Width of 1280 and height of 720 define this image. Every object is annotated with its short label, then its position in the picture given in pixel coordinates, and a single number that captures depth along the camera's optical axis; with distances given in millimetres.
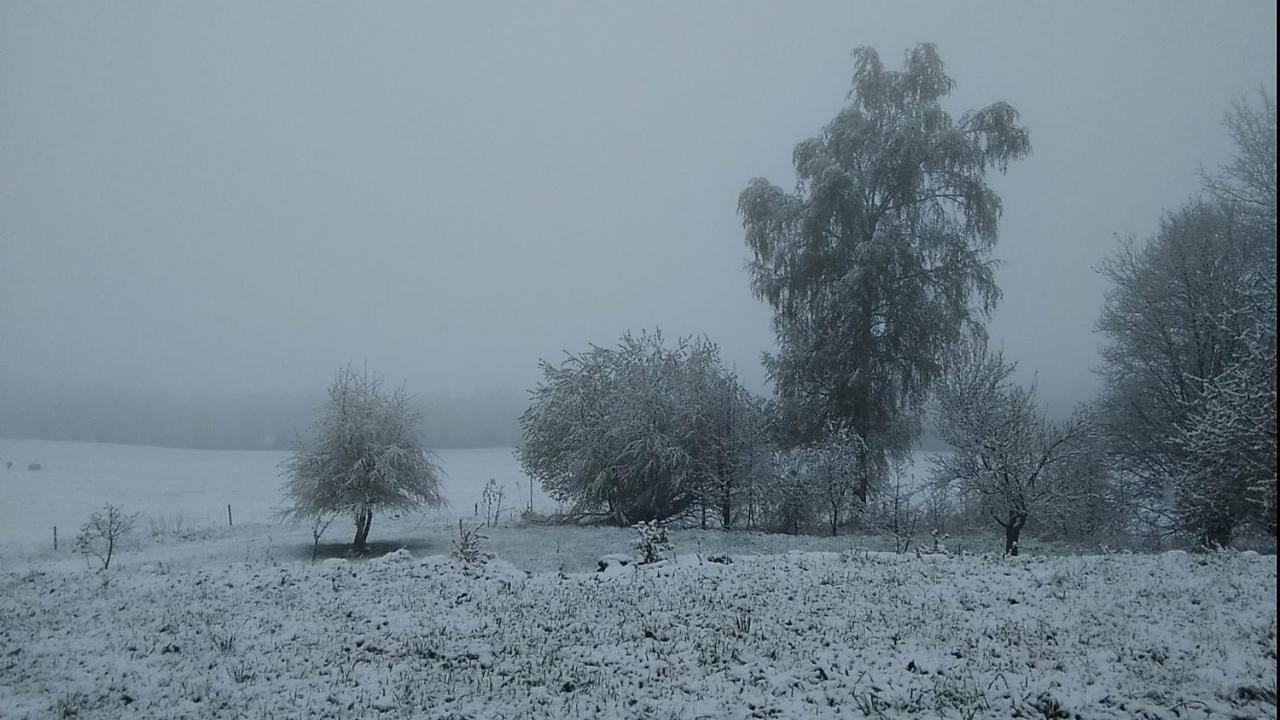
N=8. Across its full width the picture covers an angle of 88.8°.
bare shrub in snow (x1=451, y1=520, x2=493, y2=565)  14391
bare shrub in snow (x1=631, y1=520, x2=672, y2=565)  14153
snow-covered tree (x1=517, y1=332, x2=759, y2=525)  23094
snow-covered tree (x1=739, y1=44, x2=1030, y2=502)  19750
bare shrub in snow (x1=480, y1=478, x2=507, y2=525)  26891
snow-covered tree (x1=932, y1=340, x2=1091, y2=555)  14211
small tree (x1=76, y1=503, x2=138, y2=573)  17812
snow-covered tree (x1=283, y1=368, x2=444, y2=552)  22766
